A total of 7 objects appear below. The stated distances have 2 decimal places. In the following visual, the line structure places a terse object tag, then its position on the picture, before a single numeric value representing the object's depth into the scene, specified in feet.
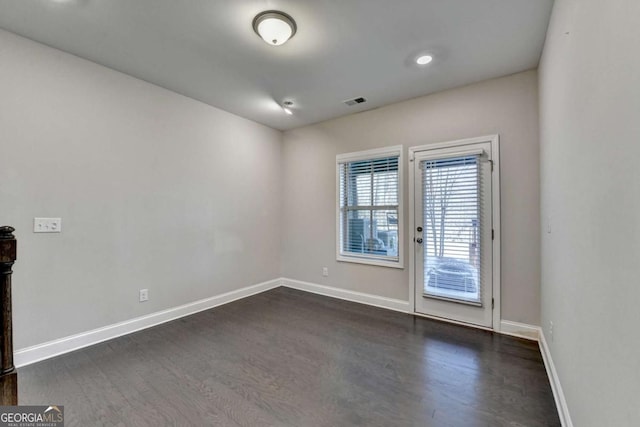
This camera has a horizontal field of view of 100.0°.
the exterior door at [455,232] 9.68
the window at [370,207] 11.81
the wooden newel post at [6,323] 3.37
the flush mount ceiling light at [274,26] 6.58
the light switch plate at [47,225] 7.63
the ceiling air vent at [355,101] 11.42
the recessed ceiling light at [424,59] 8.40
